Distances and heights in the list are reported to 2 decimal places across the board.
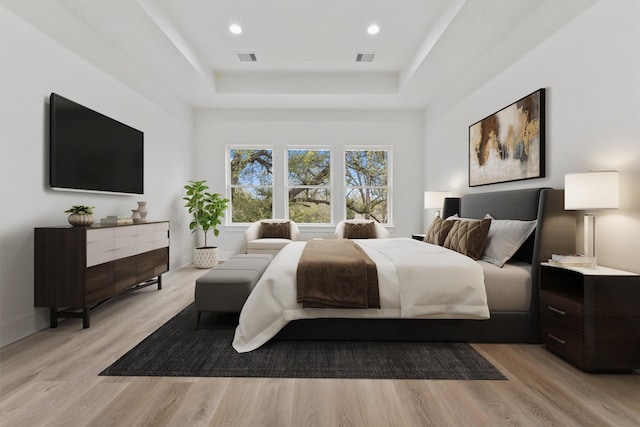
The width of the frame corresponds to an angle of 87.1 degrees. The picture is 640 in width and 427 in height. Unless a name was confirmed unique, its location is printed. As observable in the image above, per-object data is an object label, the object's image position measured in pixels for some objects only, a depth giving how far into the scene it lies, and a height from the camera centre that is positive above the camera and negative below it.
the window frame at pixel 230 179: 6.33 +0.67
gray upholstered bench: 2.70 -0.65
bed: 2.39 -0.70
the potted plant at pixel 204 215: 5.55 -0.05
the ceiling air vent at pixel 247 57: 4.57 +2.17
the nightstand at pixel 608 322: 1.98 -0.65
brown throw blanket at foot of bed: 2.38 -0.51
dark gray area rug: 2.03 -0.96
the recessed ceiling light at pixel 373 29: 3.91 +2.17
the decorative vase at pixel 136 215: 3.82 -0.03
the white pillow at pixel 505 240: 2.70 -0.22
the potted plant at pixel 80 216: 2.80 -0.03
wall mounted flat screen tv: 2.88 +0.61
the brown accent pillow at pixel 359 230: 5.60 -0.29
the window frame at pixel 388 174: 6.30 +0.73
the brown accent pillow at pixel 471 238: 2.91 -0.22
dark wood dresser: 2.70 -0.47
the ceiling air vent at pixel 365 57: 4.63 +2.18
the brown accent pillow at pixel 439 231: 3.57 -0.20
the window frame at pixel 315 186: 6.32 +0.63
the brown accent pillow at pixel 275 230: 5.67 -0.30
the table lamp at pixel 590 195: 2.11 +0.12
